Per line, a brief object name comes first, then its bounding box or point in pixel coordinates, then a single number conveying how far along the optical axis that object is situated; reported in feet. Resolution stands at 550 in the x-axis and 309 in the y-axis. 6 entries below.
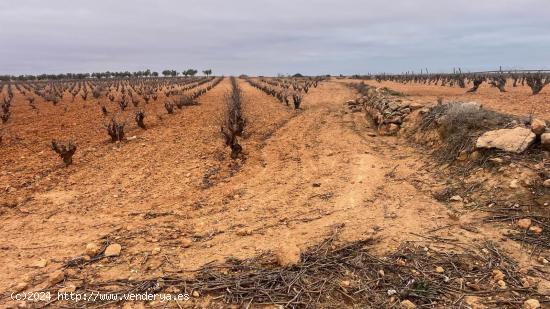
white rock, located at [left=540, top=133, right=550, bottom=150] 19.23
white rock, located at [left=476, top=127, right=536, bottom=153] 19.89
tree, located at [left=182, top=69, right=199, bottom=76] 317.59
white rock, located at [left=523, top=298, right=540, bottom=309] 11.28
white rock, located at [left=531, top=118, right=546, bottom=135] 20.09
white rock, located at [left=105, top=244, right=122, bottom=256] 14.97
